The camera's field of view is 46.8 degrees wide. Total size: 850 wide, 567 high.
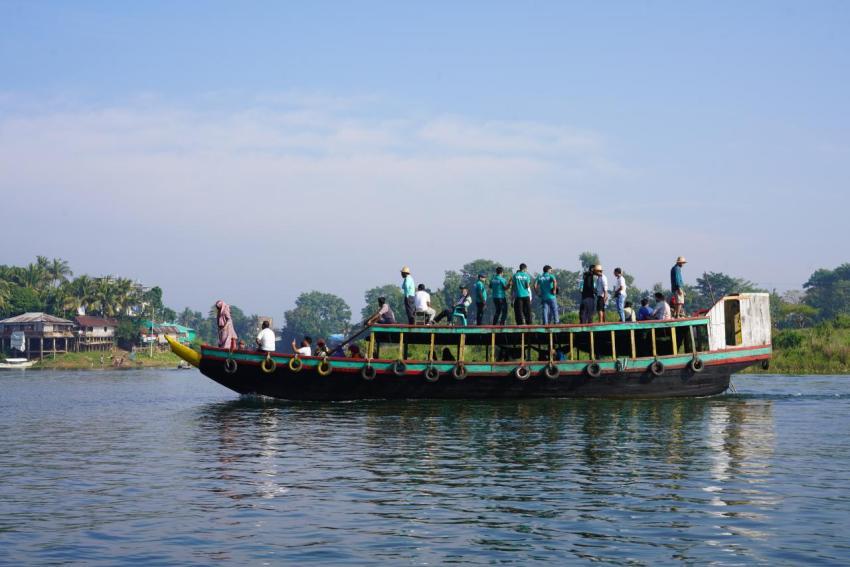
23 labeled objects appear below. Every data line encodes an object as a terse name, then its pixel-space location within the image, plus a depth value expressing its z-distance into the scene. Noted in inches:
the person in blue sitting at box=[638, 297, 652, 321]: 1230.9
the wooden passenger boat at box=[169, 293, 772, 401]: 1164.5
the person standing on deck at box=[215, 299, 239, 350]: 1140.5
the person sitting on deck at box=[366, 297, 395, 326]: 1160.8
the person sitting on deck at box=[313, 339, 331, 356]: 1187.2
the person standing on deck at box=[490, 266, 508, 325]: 1140.1
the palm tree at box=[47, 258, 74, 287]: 5017.2
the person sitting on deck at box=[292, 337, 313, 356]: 1174.2
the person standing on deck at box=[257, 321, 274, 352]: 1171.3
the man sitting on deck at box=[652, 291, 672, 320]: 1212.5
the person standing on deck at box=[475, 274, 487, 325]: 1153.4
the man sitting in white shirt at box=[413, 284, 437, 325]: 1187.9
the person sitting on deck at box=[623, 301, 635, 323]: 1196.2
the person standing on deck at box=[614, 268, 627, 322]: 1143.9
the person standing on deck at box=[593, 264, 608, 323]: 1173.7
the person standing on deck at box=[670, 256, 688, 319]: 1182.9
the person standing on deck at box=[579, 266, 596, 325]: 1179.9
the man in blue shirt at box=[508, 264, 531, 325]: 1176.8
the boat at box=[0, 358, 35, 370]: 4101.4
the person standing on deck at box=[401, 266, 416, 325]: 1139.9
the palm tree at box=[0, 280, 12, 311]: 4584.2
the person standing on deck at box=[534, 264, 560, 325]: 1164.5
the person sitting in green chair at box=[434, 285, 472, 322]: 1165.1
